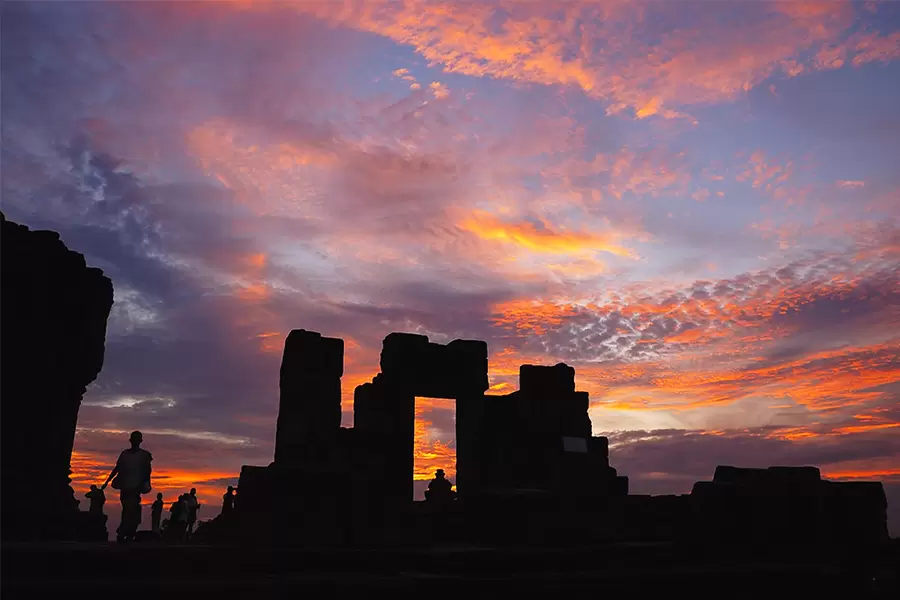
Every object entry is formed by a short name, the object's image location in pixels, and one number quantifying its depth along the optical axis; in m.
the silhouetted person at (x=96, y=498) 25.53
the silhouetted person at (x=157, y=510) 22.50
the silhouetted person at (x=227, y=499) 17.61
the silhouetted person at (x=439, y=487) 21.98
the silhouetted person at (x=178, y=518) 18.73
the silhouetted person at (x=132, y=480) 11.80
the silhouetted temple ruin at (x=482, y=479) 12.28
